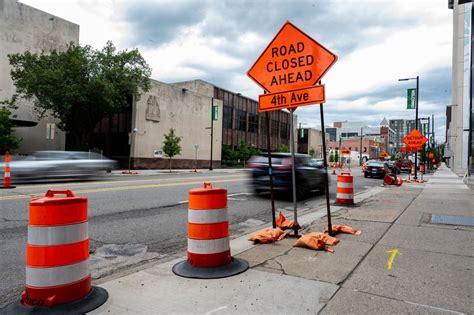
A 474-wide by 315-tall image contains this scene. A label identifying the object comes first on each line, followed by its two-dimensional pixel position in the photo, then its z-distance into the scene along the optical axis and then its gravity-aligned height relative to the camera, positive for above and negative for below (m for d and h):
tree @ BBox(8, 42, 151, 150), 29.62 +5.99
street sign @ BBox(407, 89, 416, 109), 28.22 +4.76
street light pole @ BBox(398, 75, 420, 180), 27.38 +5.34
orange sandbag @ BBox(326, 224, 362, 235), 6.96 -1.35
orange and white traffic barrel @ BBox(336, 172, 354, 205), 11.34 -1.00
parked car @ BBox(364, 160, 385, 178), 29.53 -0.80
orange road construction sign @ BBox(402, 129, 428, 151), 24.14 +1.35
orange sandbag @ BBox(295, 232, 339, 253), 5.65 -1.31
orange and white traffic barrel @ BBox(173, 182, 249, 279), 4.59 -0.98
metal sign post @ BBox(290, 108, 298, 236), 6.41 +0.21
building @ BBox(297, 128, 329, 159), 81.75 +3.81
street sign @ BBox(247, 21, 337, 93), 6.00 +1.63
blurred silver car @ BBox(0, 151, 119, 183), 16.11 -0.60
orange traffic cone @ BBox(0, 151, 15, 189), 13.56 -1.00
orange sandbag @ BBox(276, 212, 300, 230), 7.14 -1.29
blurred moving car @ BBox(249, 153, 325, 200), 12.92 -0.58
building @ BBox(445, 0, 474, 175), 40.59 +9.13
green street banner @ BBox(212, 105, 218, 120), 43.64 +5.29
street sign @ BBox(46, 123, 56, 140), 21.88 +1.40
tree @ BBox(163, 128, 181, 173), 36.81 +0.96
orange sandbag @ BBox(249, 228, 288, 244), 6.12 -1.34
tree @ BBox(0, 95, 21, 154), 28.23 +1.37
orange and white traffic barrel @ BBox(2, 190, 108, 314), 3.35 -0.99
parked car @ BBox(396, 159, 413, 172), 48.19 -0.66
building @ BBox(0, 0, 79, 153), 34.47 +11.11
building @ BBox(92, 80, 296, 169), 38.50 +3.74
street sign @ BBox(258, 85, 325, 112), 5.93 +1.01
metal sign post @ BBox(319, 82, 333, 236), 6.14 -0.04
